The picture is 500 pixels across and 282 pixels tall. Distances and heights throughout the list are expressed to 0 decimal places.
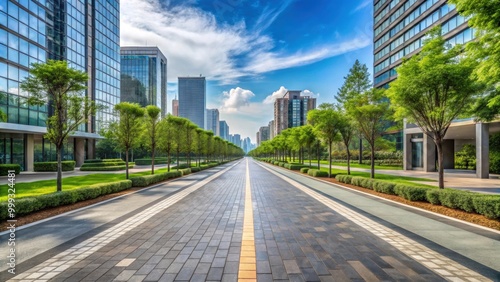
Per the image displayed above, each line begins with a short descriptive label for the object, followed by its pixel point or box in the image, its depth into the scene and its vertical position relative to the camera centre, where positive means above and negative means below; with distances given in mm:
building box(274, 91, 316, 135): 154500 +24440
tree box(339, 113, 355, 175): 20350 +1539
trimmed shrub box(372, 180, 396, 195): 11805 -2198
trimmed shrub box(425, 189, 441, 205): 9320 -2073
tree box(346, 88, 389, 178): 16547 +2352
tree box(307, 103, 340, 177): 20469 +2034
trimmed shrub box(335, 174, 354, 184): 16388 -2424
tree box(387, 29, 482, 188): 9492 +2589
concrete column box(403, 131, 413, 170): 32156 -997
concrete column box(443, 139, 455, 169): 33344 -1166
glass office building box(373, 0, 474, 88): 31781 +20622
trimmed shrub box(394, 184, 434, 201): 10023 -2099
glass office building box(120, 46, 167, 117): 84312 +28157
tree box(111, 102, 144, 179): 16891 +1601
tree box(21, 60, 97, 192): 10484 +2436
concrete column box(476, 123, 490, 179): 20906 -361
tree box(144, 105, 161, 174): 20928 +2177
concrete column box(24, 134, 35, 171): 28570 -856
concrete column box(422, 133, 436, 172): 28953 -1272
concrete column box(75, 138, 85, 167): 38456 -975
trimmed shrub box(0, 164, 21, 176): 22641 -2303
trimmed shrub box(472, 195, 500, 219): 7117 -1900
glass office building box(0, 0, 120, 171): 25109 +12784
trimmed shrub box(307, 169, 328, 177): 21356 -2608
